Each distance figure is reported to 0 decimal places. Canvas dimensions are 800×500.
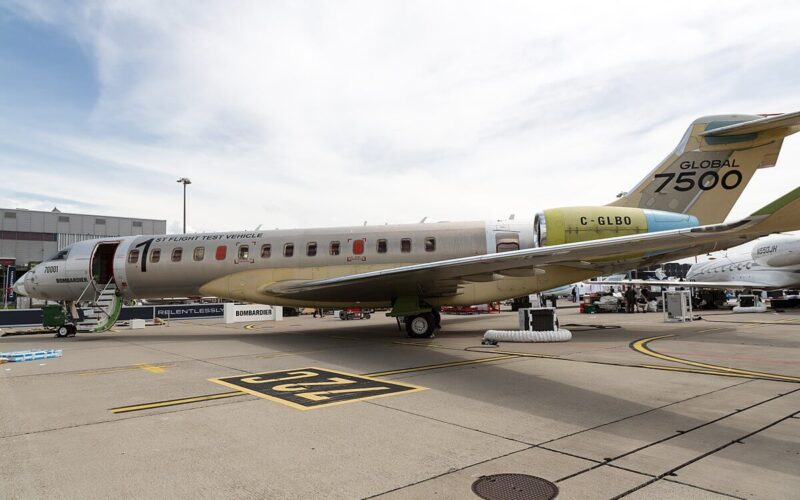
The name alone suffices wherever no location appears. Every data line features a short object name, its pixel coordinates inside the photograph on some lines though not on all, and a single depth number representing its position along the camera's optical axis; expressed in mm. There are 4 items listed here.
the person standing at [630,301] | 30542
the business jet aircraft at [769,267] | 26667
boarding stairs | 16297
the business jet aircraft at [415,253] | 13172
